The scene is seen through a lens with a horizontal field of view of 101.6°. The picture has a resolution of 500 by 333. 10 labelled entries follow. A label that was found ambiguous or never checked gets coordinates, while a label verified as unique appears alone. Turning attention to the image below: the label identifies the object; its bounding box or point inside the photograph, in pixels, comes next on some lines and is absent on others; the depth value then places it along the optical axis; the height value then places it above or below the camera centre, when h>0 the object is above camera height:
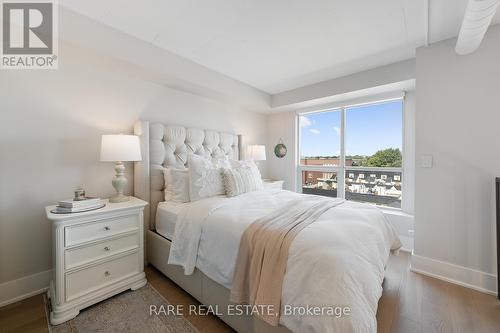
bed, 0.94 -0.51
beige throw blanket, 1.07 -0.54
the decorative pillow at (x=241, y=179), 2.26 -0.15
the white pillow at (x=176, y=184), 2.17 -0.20
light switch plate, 2.14 +0.05
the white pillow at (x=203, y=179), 2.11 -0.13
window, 3.07 +0.23
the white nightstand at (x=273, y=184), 3.50 -0.31
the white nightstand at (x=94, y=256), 1.50 -0.73
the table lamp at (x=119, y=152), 1.88 +0.13
